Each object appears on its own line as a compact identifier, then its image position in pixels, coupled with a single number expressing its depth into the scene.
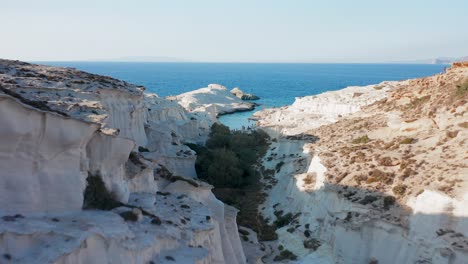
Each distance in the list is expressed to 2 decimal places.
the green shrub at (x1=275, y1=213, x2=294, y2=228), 32.73
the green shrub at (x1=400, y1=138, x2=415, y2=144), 32.06
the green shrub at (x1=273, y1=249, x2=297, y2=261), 27.47
